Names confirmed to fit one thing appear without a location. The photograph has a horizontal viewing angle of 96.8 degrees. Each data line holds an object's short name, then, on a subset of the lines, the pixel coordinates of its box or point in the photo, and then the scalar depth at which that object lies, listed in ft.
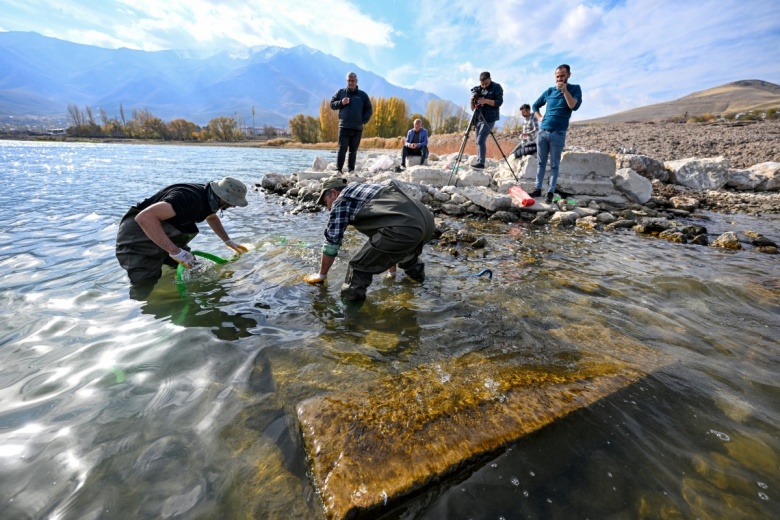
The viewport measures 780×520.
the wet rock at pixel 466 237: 18.98
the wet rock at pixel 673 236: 19.95
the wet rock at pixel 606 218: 24.03
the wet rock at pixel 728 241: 18.49
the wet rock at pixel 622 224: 23.12
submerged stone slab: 5.30
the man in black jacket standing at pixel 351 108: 29.50
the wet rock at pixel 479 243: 18.29
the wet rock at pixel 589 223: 23.38
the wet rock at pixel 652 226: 21.83
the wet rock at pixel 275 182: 36.59
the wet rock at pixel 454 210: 26.25
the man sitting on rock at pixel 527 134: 29.85
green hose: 12.92
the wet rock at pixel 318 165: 42.37
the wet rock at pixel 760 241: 18.84
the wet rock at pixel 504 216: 24.59
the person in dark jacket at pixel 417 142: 37.83
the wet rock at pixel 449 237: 18.85
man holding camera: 29.45
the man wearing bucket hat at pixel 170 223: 11.73
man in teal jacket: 22.17
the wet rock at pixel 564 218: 23.89
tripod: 29.68
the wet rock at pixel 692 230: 20.66
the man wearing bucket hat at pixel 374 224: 10.85
